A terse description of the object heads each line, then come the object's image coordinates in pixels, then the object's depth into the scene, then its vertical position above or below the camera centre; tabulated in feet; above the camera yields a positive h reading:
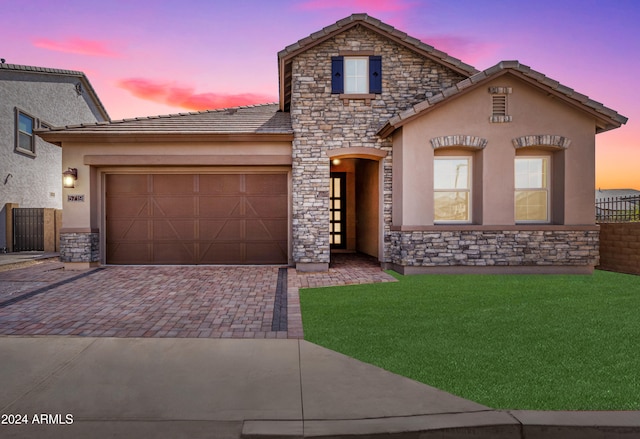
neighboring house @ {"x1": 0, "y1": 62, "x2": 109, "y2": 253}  48.96 +13.23
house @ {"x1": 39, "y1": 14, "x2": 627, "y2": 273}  30.71 +4.39
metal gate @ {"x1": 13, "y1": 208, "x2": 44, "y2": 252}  49.14 -2.11
